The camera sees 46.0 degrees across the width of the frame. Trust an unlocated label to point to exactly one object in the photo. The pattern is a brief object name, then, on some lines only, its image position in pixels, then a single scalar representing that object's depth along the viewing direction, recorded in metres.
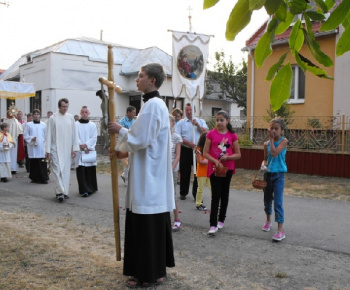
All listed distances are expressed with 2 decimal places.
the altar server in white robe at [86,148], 9.67
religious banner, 10.02
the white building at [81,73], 24.61
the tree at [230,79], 33.06
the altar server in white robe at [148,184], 3.90
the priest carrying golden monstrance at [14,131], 13.72
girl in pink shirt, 5.93
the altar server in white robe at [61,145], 8.91
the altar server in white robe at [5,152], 11.92
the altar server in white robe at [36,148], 11.75
